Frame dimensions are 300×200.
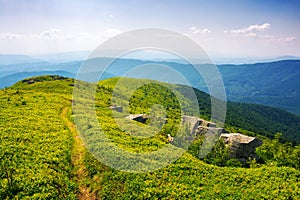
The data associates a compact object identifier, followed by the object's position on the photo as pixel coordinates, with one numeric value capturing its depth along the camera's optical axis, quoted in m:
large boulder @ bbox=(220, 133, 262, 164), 32.87
